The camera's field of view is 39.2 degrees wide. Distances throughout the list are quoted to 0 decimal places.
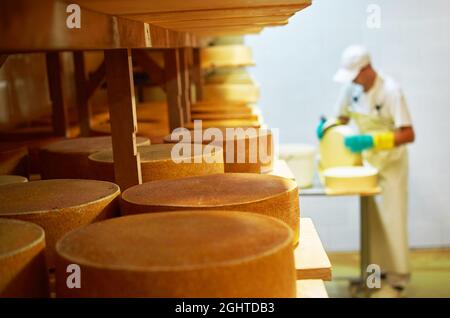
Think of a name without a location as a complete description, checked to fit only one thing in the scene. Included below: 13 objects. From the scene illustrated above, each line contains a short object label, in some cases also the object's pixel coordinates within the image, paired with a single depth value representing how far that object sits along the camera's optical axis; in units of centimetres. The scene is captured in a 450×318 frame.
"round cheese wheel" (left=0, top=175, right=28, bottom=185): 169
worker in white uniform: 486
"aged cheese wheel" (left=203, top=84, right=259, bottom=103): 416
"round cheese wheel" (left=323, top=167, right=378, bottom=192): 448
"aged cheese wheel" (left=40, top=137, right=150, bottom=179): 197
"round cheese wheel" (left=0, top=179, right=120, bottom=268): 122
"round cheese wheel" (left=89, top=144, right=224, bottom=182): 171
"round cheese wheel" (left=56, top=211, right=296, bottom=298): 85
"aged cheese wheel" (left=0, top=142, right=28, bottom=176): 216
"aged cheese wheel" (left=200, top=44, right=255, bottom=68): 473
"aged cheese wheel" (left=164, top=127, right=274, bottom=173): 198
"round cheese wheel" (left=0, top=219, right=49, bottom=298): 95
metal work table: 486
